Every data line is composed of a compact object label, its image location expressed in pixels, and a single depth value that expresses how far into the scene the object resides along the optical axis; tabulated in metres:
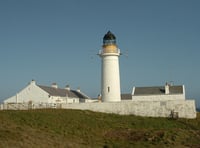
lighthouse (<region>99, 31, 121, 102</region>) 39.12
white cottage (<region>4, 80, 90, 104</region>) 41.31
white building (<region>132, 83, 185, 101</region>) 43.91
